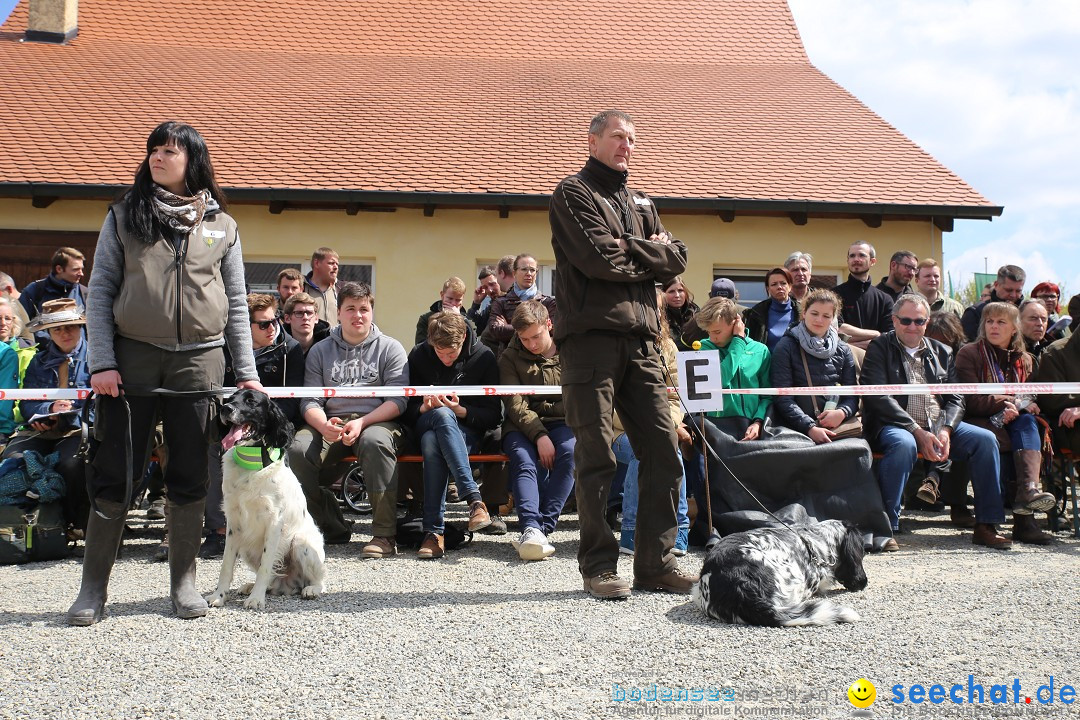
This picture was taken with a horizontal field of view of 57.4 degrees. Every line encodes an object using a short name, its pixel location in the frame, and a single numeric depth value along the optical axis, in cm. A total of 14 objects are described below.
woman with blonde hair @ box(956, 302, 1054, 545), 703
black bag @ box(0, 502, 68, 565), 634
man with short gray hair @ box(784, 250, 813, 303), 923
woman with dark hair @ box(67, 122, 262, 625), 443
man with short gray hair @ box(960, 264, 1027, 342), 898
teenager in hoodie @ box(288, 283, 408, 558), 668
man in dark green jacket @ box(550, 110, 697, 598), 490
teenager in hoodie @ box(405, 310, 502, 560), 671
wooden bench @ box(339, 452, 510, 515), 860
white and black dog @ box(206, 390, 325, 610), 513
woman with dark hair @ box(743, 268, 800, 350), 858
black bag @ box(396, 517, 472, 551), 679
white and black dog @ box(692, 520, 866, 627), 446
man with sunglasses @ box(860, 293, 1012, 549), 695
